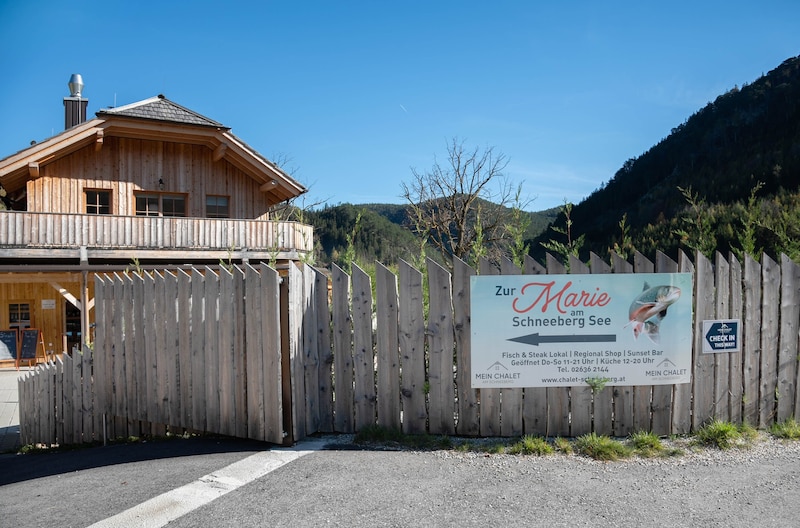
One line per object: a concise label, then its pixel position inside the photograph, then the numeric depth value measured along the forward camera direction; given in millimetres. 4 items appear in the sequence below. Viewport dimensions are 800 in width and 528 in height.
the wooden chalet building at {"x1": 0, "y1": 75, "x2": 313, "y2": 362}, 18359
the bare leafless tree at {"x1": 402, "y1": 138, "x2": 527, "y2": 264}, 16812
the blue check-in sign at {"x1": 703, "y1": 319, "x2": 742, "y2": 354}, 5629
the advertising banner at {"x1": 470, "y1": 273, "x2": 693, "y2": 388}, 5461
